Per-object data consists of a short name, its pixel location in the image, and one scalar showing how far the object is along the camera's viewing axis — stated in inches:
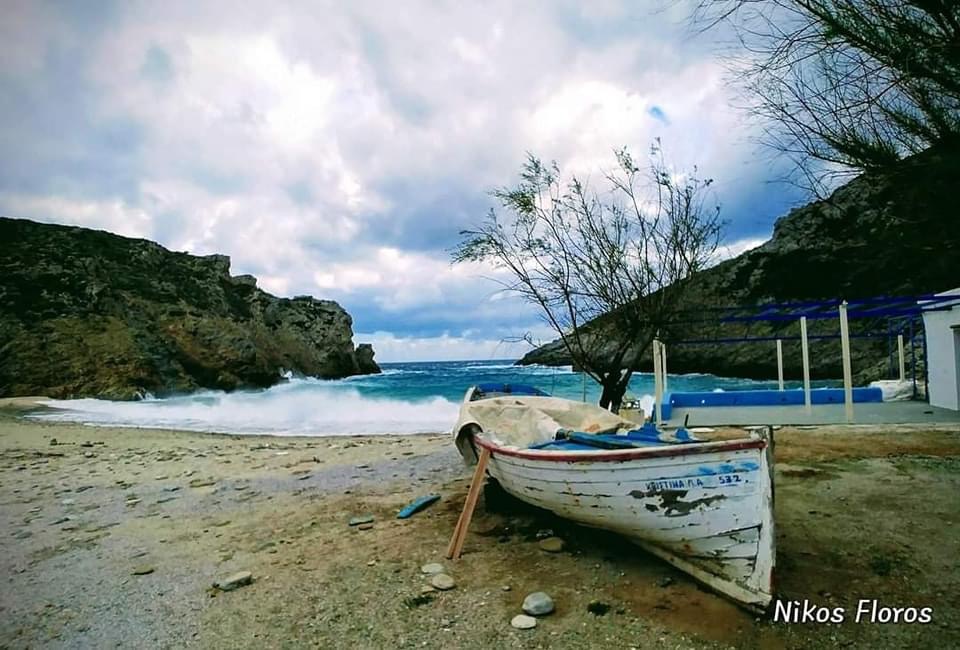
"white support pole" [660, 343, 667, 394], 495.8
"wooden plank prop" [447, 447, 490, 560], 203.2
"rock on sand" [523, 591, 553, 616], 158.4
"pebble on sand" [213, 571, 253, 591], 184.2
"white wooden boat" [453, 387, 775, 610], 149.0
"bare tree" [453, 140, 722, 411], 376.2
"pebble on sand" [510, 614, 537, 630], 151.9
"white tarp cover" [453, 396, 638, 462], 250.2
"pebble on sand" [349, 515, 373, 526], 247.3
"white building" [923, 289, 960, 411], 480.7
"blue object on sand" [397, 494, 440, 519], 256.7
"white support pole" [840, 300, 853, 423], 392.8
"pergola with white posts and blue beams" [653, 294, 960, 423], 401.1
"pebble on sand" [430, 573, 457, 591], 177.3
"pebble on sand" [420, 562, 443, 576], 189.5
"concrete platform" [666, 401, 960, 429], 449.4
